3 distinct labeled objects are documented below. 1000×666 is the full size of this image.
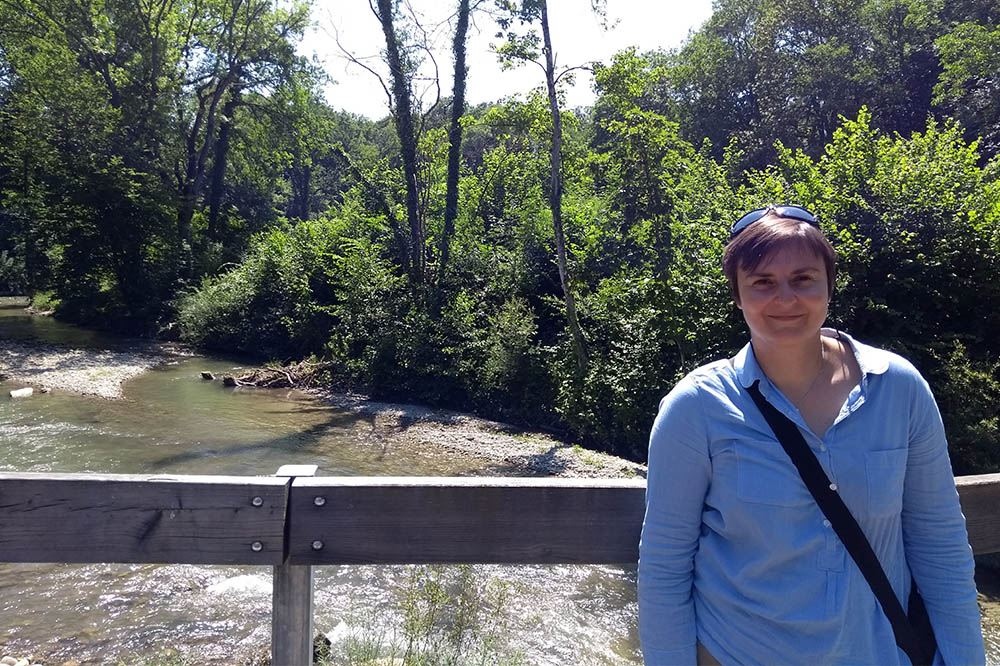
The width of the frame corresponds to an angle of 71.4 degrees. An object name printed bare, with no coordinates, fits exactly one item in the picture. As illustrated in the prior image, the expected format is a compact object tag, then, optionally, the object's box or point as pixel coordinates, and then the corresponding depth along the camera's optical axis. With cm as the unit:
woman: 149
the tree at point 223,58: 2898
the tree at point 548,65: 1314
